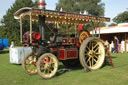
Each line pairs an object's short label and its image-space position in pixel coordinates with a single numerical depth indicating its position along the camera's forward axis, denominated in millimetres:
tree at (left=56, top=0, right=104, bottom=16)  33750
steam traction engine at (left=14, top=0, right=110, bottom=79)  5234
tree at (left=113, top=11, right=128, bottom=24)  37062
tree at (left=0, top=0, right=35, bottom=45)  24662
